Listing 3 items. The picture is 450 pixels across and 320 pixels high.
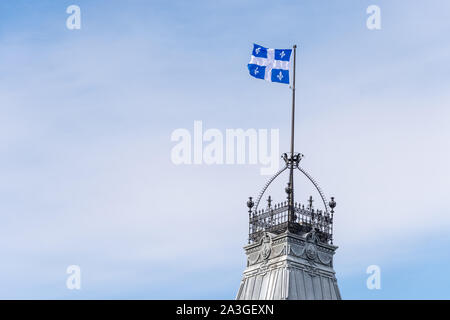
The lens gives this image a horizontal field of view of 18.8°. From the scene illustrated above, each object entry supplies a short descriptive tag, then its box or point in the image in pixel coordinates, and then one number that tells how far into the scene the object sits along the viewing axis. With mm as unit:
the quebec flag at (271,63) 123312
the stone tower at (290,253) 114875
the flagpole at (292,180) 118000
